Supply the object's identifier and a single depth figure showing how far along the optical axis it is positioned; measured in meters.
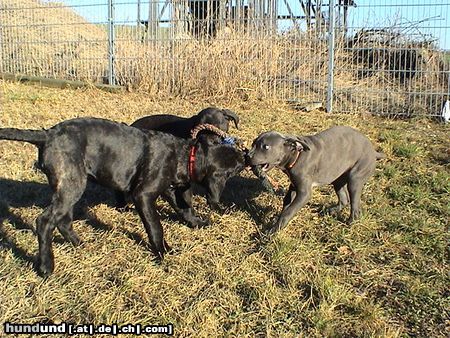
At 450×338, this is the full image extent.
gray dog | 4.97
